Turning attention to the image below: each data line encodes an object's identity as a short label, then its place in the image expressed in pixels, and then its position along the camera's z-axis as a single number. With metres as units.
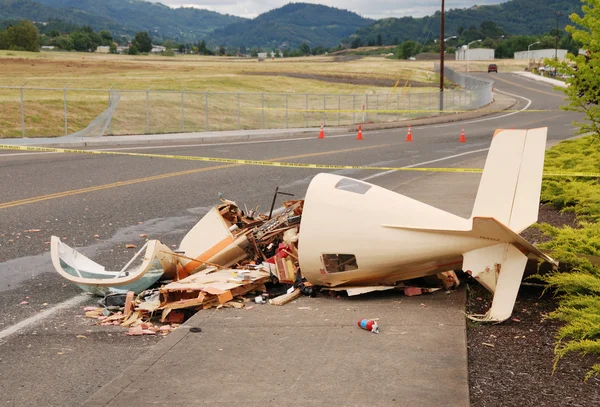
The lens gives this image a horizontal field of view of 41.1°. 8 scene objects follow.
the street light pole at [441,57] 53.22
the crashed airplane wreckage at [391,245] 6.87
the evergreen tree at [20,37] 133.12
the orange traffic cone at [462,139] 30.09
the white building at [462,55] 190.52
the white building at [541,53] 181.88
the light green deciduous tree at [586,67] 11.77
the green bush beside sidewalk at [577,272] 5.94
